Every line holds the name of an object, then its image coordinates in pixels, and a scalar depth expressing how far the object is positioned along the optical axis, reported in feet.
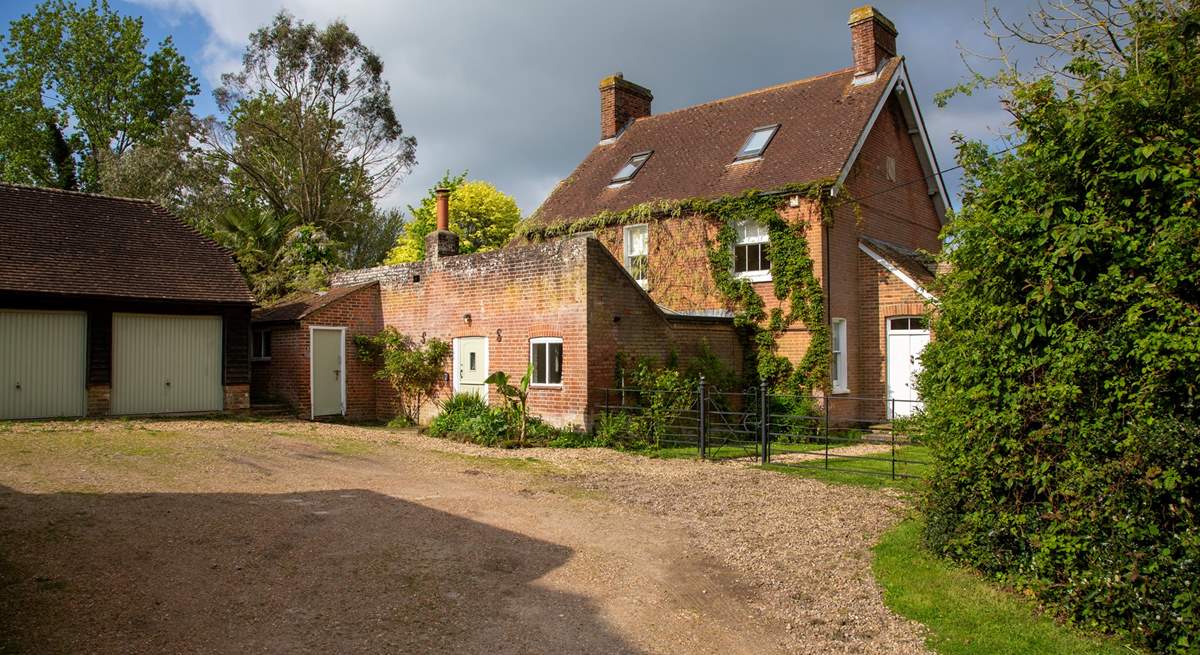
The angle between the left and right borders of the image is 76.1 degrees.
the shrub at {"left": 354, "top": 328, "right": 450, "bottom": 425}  57.67
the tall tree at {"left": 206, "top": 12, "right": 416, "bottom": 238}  114.93
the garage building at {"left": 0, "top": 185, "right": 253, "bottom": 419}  52.44
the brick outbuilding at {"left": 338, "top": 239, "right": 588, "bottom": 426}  47.93
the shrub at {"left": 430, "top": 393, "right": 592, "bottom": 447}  46.50
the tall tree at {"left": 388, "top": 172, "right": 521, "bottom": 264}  122.42
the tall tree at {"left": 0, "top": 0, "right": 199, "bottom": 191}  114.93
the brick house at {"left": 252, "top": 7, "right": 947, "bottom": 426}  49.44
